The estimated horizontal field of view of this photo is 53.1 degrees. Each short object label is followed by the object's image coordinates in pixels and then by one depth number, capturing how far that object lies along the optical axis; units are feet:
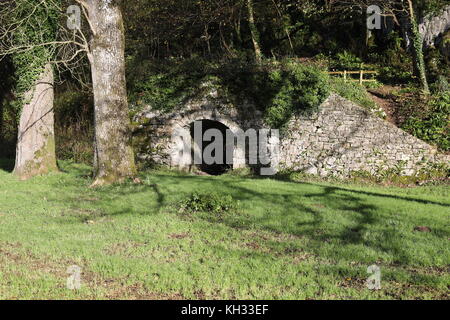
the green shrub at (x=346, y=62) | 77.33
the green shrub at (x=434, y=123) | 53.83
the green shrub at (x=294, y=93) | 56.39
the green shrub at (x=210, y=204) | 30.32
